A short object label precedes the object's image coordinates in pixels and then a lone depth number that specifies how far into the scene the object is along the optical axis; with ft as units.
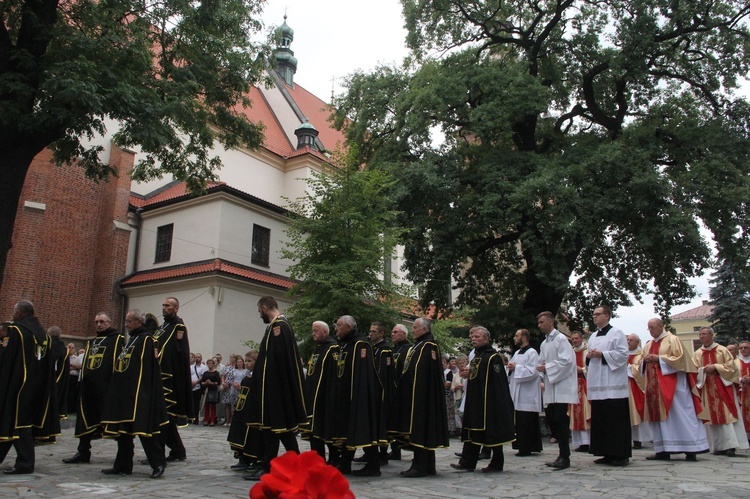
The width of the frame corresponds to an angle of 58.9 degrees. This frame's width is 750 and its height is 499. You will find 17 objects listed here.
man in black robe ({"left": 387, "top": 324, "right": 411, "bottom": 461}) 28.66
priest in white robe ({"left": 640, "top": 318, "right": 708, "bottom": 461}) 31.12
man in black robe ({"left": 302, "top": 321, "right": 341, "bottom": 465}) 26.11
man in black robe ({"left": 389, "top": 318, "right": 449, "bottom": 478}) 25.57
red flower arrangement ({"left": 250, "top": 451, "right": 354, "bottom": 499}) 6.09
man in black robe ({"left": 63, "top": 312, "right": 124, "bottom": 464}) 27.14
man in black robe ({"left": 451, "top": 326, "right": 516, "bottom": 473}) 27.04
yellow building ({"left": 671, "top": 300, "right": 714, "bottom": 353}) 199.82
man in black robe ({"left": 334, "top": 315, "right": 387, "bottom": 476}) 25.18
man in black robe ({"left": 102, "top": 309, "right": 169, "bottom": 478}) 23.90
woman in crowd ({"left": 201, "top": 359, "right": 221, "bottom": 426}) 56.78
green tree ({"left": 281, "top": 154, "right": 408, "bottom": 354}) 62.90
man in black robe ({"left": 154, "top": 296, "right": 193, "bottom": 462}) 28.86
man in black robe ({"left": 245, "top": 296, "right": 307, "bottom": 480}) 23.67
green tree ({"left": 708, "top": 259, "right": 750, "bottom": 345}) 118.52
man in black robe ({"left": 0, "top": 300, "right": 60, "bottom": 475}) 23.97
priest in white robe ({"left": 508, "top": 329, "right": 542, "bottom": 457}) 34.14
